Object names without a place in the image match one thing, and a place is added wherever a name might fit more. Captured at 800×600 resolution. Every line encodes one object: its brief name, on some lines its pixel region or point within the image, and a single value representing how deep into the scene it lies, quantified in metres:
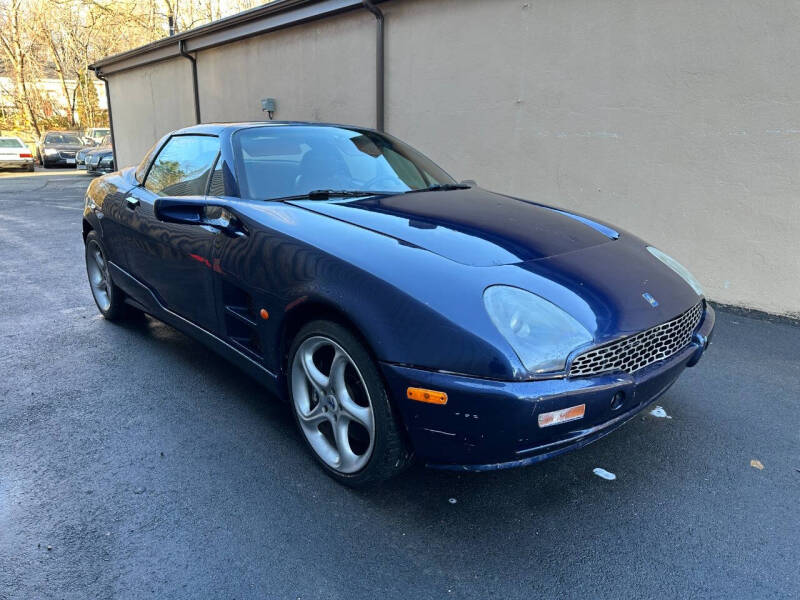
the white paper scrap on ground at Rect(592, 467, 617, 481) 2.39
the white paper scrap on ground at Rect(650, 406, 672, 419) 2.92
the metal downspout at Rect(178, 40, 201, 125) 11.63
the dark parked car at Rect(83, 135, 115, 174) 19.00
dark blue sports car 1.83
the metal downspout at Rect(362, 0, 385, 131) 7.18
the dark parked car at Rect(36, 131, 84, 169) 24.64
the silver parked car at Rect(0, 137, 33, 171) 21.23
